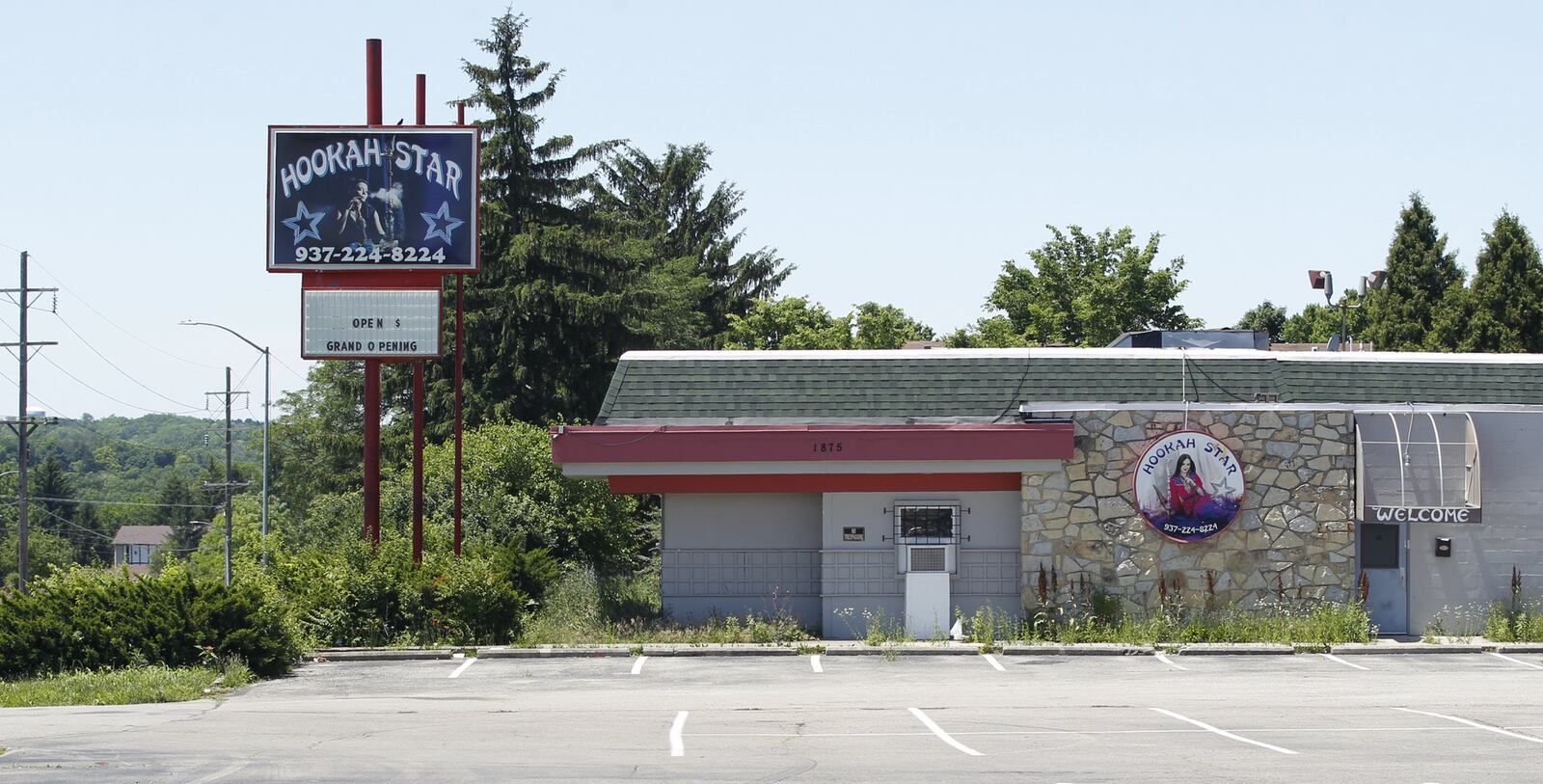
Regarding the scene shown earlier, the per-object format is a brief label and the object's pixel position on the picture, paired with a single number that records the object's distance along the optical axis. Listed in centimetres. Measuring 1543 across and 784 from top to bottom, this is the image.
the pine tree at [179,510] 16688
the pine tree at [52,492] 15838
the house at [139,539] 18825
